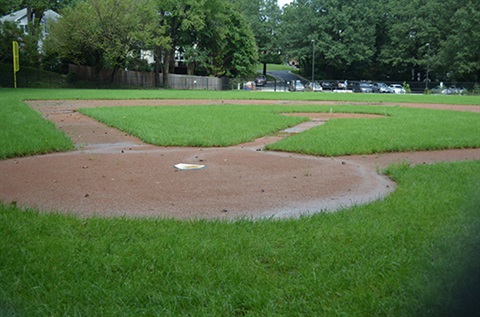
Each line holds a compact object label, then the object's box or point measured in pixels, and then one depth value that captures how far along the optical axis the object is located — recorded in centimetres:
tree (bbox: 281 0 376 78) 7706
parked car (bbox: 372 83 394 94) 6377
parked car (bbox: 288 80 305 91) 6538
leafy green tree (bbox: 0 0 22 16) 3917
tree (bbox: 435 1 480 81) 6022
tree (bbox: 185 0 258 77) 5697
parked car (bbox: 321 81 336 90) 7257
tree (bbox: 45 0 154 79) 4609
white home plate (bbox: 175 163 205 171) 807
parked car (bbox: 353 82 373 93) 6456
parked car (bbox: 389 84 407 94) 6352
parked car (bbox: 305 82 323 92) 6454
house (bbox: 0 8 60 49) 6706
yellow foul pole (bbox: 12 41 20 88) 3781
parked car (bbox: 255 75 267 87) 7438
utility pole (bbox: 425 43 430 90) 6875
